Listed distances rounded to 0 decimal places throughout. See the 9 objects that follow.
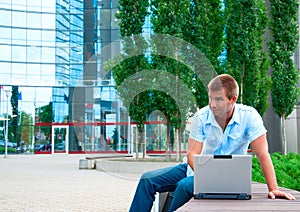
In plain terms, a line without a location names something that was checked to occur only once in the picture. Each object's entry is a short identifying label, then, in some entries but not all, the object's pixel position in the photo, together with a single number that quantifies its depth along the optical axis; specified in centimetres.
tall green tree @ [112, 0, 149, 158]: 1673
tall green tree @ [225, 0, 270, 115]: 1783
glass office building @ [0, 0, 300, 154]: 3872
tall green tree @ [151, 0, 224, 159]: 1662
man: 326
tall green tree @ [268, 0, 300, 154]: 1873
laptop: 289
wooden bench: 248
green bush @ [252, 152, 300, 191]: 697
